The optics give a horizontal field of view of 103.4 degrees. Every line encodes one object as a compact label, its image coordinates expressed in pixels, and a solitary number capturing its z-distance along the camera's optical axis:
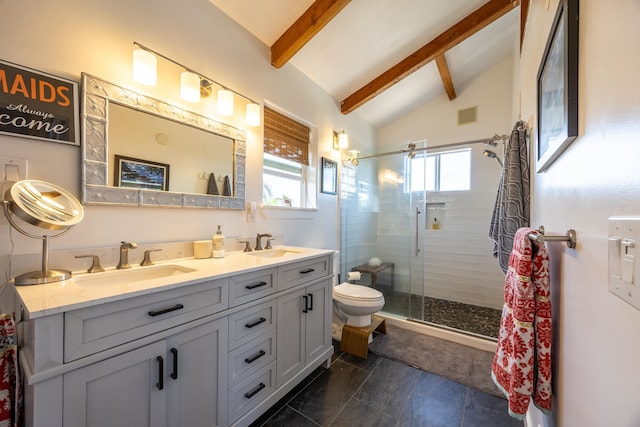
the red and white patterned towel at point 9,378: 0.88
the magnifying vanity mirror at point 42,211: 0.99
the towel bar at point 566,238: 0.69
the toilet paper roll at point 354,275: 2.80
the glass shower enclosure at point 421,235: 2.97
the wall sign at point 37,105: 1.02
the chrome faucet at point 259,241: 2.01
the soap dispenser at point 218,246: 1.65
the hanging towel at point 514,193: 1.59
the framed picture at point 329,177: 2.80
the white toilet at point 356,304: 2.26
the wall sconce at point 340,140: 2.99
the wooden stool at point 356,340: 2.19
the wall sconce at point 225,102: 1.71
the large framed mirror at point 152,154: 1.24
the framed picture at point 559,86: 0.66
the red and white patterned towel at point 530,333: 0.83
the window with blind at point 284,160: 2.22
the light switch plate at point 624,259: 0.36
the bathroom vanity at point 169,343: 0.80
